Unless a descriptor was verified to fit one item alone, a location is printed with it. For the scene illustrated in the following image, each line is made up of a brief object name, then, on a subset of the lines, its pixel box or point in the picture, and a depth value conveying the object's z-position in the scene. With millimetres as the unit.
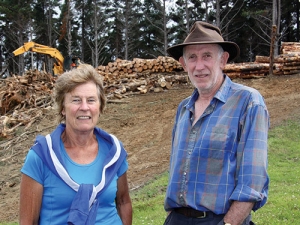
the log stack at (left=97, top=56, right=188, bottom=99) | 15055
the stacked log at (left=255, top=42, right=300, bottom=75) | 15040
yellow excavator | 19250
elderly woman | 2281
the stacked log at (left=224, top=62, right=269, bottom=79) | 15502
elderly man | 2127
